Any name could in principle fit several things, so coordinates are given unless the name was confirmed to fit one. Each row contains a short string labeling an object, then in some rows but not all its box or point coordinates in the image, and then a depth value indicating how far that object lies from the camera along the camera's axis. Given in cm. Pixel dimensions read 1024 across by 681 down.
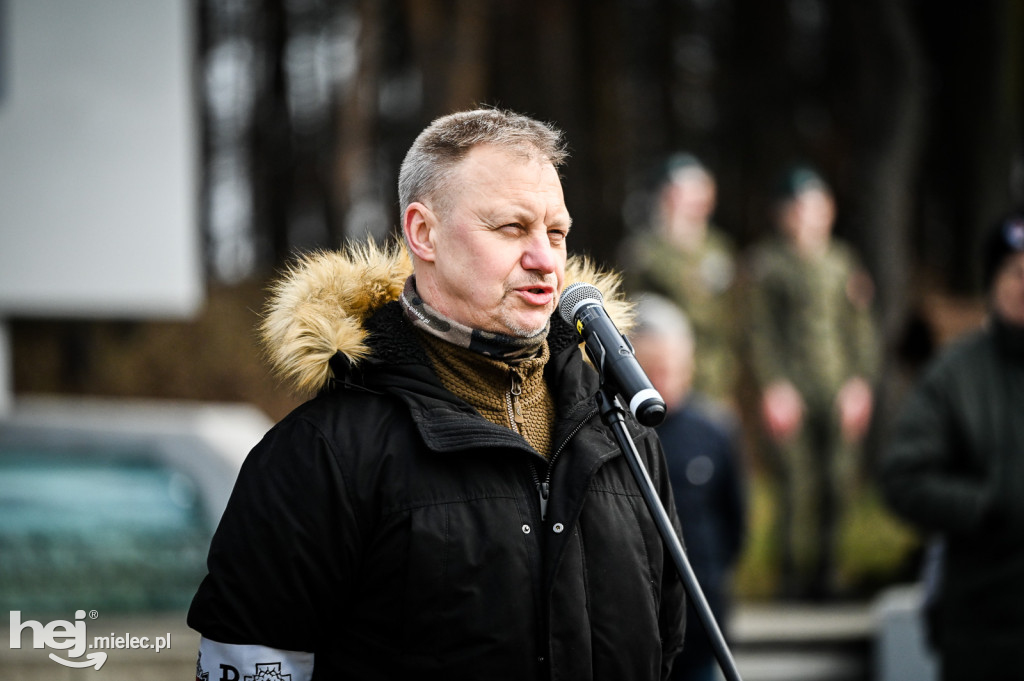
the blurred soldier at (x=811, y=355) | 1452
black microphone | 433
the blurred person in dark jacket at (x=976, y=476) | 822
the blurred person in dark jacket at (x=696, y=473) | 1026
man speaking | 450
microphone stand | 429
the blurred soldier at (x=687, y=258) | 1378
